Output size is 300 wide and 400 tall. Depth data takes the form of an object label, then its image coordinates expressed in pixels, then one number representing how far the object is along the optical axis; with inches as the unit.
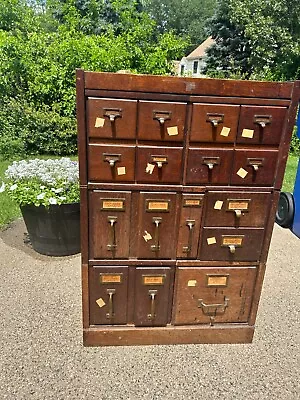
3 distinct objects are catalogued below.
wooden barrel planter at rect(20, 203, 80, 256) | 126.1
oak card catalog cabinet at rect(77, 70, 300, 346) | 71.2
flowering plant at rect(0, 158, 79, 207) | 123.8
